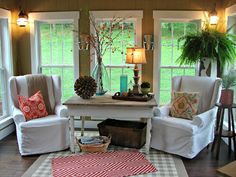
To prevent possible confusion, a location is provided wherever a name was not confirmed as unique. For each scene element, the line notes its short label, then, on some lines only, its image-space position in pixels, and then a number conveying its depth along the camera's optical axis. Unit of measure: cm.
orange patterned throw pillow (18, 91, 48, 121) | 391
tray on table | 385
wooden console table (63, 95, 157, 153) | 371
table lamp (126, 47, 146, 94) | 396
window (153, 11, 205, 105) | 461
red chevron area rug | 327
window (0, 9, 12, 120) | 460
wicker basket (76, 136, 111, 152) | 381
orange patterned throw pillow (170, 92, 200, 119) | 393
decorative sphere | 393
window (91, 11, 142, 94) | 466
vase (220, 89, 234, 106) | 368
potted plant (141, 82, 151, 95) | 405
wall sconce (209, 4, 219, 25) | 441
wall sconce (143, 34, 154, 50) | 464
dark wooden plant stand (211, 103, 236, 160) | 370
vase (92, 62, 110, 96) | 424
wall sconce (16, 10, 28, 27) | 466
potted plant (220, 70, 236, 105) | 369
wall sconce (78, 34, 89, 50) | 466
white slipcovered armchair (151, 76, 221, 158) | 363
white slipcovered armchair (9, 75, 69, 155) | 372
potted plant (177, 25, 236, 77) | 412
